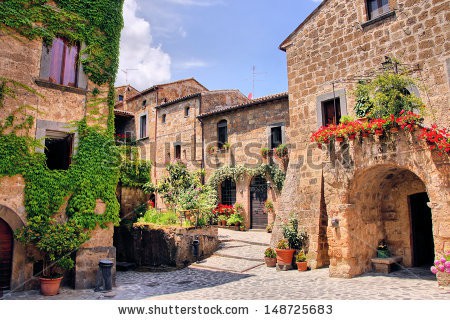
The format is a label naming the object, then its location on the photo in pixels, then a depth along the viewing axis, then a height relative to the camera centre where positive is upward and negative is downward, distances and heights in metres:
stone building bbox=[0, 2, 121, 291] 9.34 +2.87
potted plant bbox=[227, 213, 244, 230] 19.84 -0.66
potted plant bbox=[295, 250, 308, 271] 11.08 -1.74
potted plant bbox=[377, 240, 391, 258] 10.19 -1.29
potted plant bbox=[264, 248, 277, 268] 11.98 -1.75
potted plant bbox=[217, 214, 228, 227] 20.42 -0.61
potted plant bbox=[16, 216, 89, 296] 9.17 -0.91
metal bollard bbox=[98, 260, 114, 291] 9.78 -1.80
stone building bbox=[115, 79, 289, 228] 19.30 +5.14
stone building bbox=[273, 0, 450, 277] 8.91 +1.61
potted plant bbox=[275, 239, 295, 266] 11.41 -1.58
